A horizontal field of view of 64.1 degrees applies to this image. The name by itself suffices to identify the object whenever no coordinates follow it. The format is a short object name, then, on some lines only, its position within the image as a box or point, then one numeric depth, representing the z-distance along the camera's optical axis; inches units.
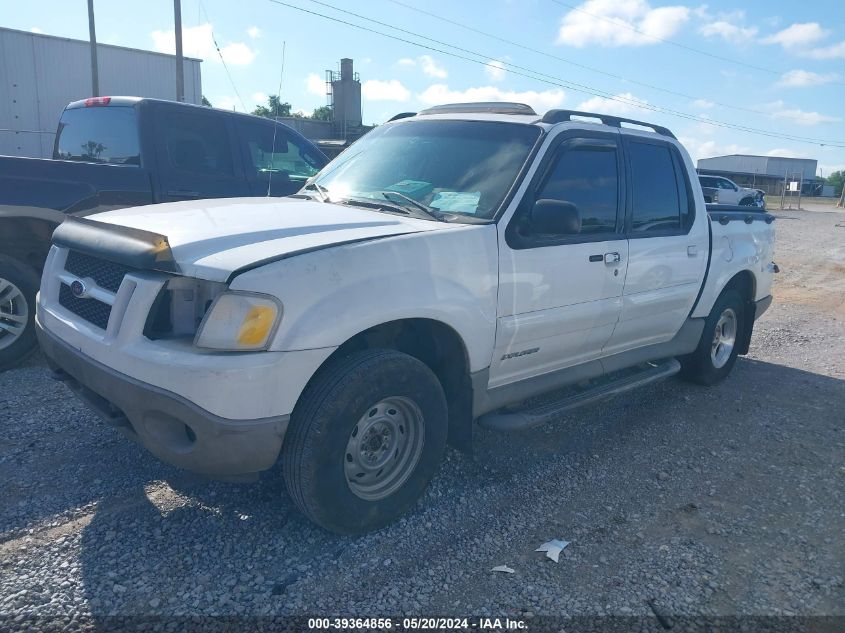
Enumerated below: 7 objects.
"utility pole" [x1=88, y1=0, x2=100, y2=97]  870.4
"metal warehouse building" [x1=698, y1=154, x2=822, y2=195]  2896.2
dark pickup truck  202.1
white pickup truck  107.0
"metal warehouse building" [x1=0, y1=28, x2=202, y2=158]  1001.5
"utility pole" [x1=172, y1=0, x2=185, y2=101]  722.2
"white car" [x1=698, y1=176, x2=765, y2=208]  1220.5
